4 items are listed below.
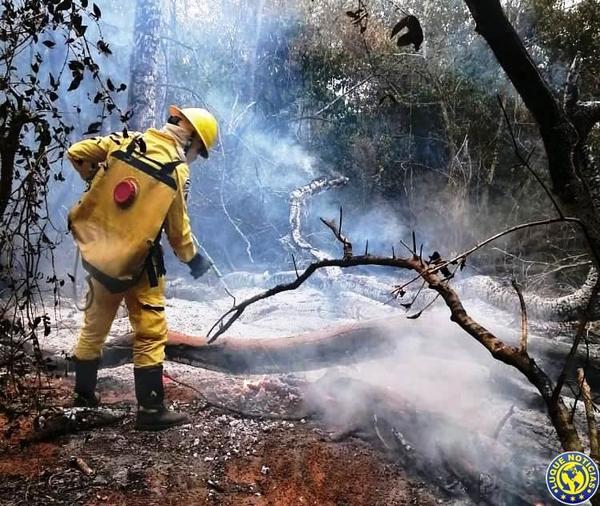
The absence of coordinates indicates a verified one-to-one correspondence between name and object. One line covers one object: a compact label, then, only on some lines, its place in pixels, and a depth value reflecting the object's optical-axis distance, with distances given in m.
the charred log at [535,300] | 4.93
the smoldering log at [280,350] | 3.94
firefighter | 3.02
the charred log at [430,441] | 2.53
